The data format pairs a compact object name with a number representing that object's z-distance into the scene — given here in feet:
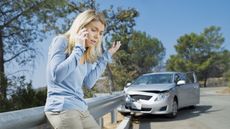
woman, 11.16
